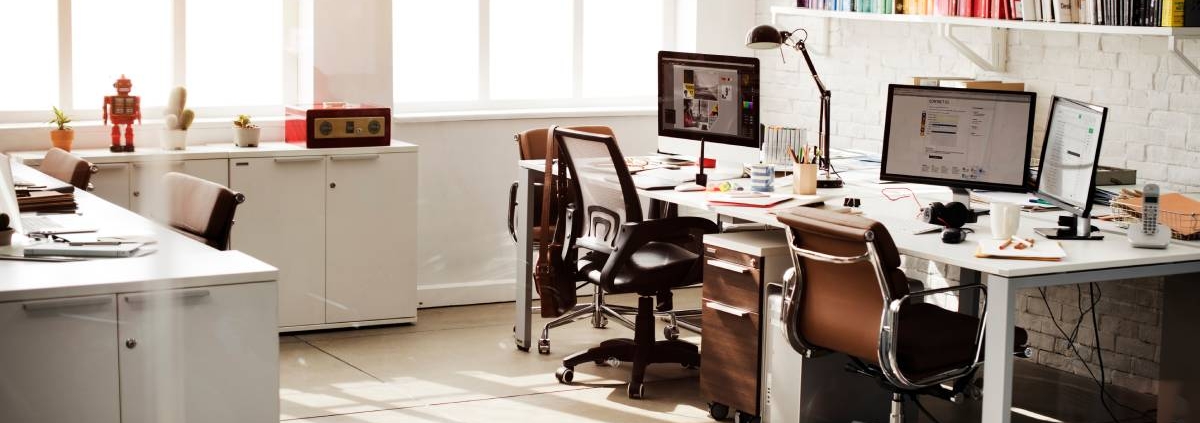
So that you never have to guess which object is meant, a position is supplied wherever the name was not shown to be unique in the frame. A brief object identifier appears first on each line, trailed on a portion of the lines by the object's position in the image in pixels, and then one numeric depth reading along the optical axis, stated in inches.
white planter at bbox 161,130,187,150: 221.0
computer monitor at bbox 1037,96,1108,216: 156.1
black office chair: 185.9
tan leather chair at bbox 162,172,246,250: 163.5
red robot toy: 218.3
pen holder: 188.2
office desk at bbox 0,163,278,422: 122.6
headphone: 161.0
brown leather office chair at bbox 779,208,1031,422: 144.6
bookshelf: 174.7
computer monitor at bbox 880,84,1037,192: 167.9
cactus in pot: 221.1
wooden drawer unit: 171.2
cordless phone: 149.6
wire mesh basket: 156.3
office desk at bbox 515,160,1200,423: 139.9
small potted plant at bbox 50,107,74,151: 215.6
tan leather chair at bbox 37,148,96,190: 193.9
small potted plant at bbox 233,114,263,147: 225.9
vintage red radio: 227.8
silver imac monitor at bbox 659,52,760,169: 200.5
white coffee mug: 155.2
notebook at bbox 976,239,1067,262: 144.2
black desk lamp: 199.9
